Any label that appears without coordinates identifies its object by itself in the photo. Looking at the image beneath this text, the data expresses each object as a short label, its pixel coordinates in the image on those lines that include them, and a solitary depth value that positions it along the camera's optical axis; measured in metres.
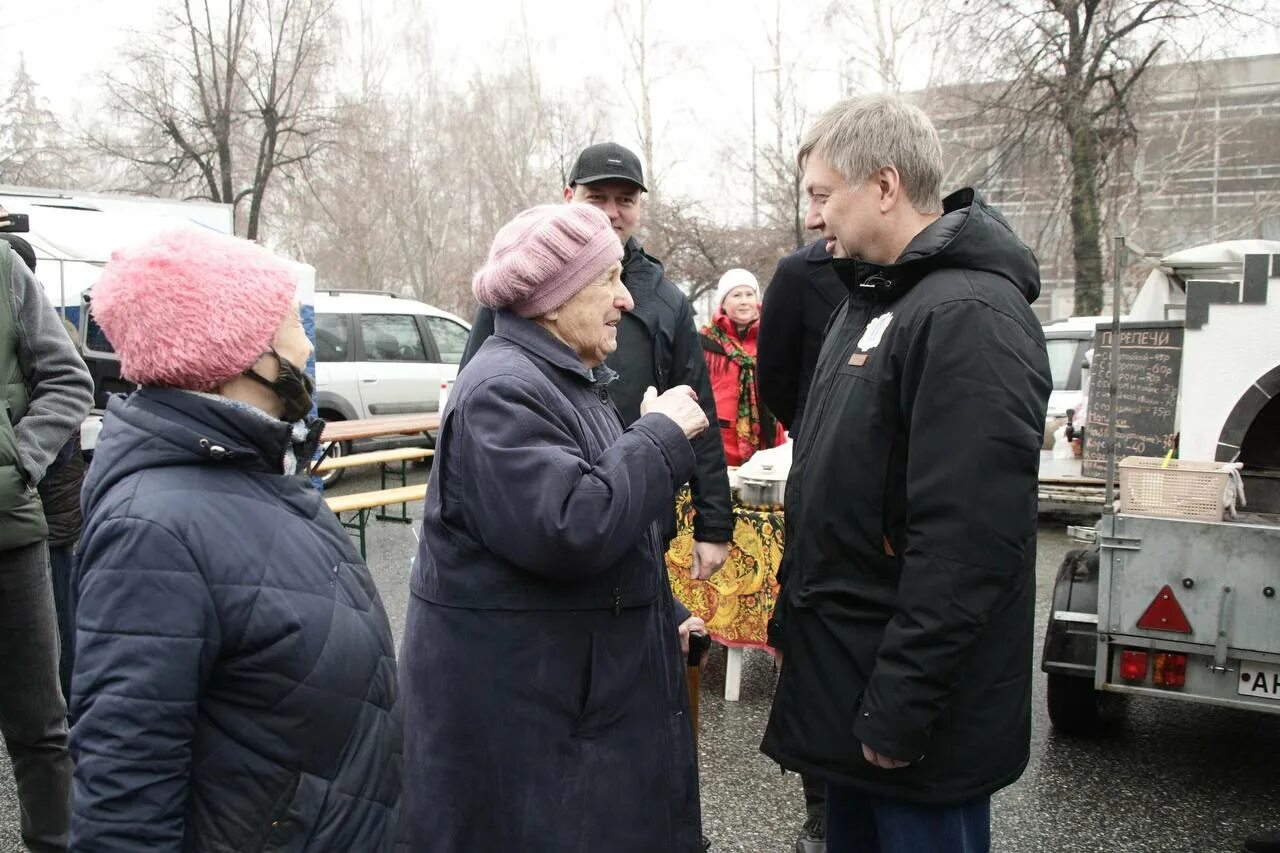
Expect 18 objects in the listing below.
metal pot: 4.83
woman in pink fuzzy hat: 1.45
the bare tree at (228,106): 19.67
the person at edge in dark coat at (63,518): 3.61
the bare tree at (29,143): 24.05
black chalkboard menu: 5.75
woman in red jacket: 6.43
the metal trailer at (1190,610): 3.41
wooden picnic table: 9.92
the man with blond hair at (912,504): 1.84
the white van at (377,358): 11.99
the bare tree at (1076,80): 17.78
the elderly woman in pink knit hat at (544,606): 1.92
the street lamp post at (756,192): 21.92
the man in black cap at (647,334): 3.35
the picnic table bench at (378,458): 7.08
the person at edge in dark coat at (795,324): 3.62
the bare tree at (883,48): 23.73
